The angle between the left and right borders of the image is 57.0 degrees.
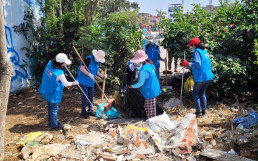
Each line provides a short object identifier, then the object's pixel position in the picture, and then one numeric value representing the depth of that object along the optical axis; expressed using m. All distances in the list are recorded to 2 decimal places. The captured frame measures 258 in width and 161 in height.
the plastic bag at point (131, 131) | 4.08
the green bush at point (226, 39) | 6.25
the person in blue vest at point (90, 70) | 5.36
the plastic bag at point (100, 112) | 5.61
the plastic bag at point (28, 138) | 4.19
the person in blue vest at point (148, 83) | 4.63
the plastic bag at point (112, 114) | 5.64
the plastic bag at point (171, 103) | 6.28
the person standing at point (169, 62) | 9.99
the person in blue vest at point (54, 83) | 4.52
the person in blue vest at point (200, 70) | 5.16
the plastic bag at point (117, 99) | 6.23
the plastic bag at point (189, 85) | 6.61
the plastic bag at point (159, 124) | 4.65
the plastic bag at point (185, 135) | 3.91
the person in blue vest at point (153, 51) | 7.56
